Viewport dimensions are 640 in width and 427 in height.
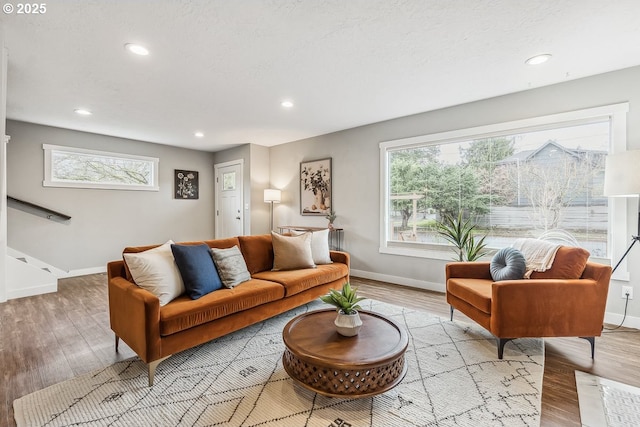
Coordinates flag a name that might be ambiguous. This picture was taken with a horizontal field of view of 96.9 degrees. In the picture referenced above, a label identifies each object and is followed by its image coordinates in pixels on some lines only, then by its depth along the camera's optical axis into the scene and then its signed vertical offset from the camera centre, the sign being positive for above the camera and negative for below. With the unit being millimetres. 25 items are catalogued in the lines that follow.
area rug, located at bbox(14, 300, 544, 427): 1553 -1161
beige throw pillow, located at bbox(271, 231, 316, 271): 3203 -537
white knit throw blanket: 2428 -418
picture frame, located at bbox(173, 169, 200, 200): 6133 +486
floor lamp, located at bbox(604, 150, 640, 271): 2260 +263
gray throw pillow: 2543 -557
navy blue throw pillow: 2254 -526
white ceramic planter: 1797 -749
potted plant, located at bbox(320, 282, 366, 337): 1800 -674
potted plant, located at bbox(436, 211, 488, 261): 3320 -383
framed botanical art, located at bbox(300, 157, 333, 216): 5086 +359
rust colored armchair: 2123 -754
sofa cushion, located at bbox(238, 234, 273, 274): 3121 -512
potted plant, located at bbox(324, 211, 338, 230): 4954 -181
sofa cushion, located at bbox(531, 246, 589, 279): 2258 -467
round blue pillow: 2410 -521
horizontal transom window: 4652 +673
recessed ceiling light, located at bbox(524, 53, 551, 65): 2498 +1333
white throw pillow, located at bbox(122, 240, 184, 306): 2074 -510
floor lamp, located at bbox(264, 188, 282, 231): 5617 +230
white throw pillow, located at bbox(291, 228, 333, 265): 3482 -515
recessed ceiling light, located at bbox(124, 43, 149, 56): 2312 +1316
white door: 6070 +152
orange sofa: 1836 -775
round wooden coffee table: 1524 -837
